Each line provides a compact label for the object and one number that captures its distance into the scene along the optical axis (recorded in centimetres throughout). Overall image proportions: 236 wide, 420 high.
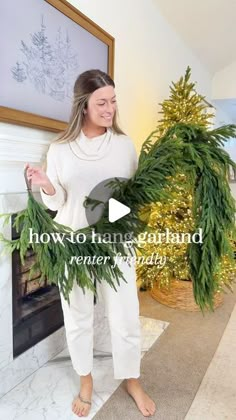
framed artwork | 123
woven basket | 228
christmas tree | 205
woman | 115
